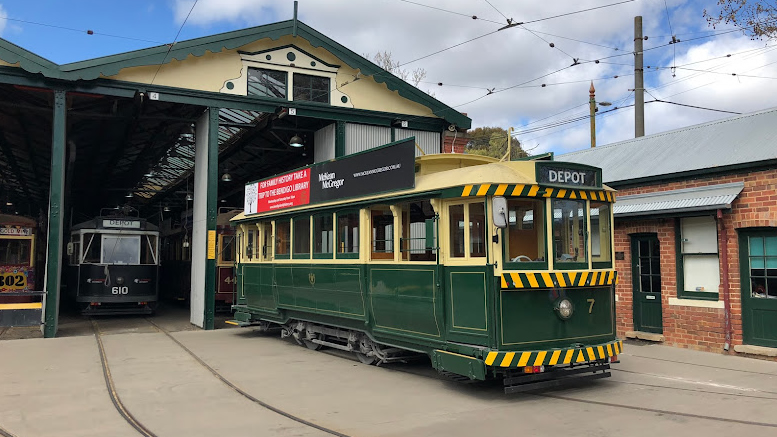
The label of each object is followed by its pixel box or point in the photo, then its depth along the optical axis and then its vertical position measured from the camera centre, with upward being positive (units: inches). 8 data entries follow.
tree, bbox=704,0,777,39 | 369.1 +148.4
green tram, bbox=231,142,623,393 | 269.4 -3.1
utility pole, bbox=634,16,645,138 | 692.7 +200.1
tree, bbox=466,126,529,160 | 1709.8 +378.7
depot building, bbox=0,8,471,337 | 513.7 +161.5
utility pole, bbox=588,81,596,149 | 857.1 +235.2
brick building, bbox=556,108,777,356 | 366.6 +19.1
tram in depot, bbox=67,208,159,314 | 650.2 +0.7
